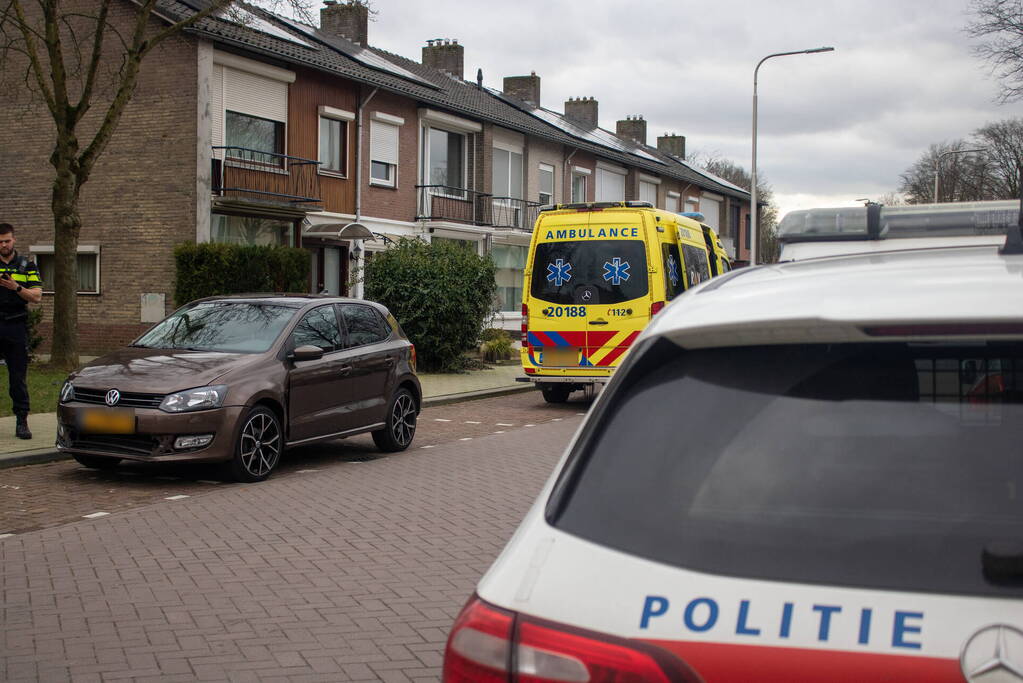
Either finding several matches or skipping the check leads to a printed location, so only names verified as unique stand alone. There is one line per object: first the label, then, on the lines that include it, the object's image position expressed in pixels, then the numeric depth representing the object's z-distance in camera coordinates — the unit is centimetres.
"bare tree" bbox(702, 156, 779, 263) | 8280
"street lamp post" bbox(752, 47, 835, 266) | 3620
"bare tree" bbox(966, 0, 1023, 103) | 2931
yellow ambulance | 1563
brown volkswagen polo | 901
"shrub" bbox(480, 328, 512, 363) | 2480
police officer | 1069
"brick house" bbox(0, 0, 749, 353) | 2250
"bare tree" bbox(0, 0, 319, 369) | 1781
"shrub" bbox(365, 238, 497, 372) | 2120
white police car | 168
